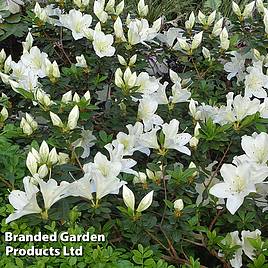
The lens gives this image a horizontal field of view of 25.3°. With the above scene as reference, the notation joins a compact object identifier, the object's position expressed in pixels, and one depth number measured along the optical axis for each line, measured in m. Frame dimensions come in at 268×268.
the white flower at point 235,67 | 2.86
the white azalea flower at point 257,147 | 1.96
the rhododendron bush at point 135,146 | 1.84
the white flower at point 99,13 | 2.76
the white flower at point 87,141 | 2.28
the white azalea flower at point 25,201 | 1.79
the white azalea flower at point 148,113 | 2.27
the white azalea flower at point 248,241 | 1.89
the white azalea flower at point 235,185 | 1.87
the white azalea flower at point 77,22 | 2.64
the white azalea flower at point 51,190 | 1.78
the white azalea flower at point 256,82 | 2.59
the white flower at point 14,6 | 3.42
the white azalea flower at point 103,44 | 2.51
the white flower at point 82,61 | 2.49
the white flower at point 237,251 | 1.90
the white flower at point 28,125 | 2.20
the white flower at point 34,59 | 2.55
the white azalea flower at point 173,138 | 2.07
